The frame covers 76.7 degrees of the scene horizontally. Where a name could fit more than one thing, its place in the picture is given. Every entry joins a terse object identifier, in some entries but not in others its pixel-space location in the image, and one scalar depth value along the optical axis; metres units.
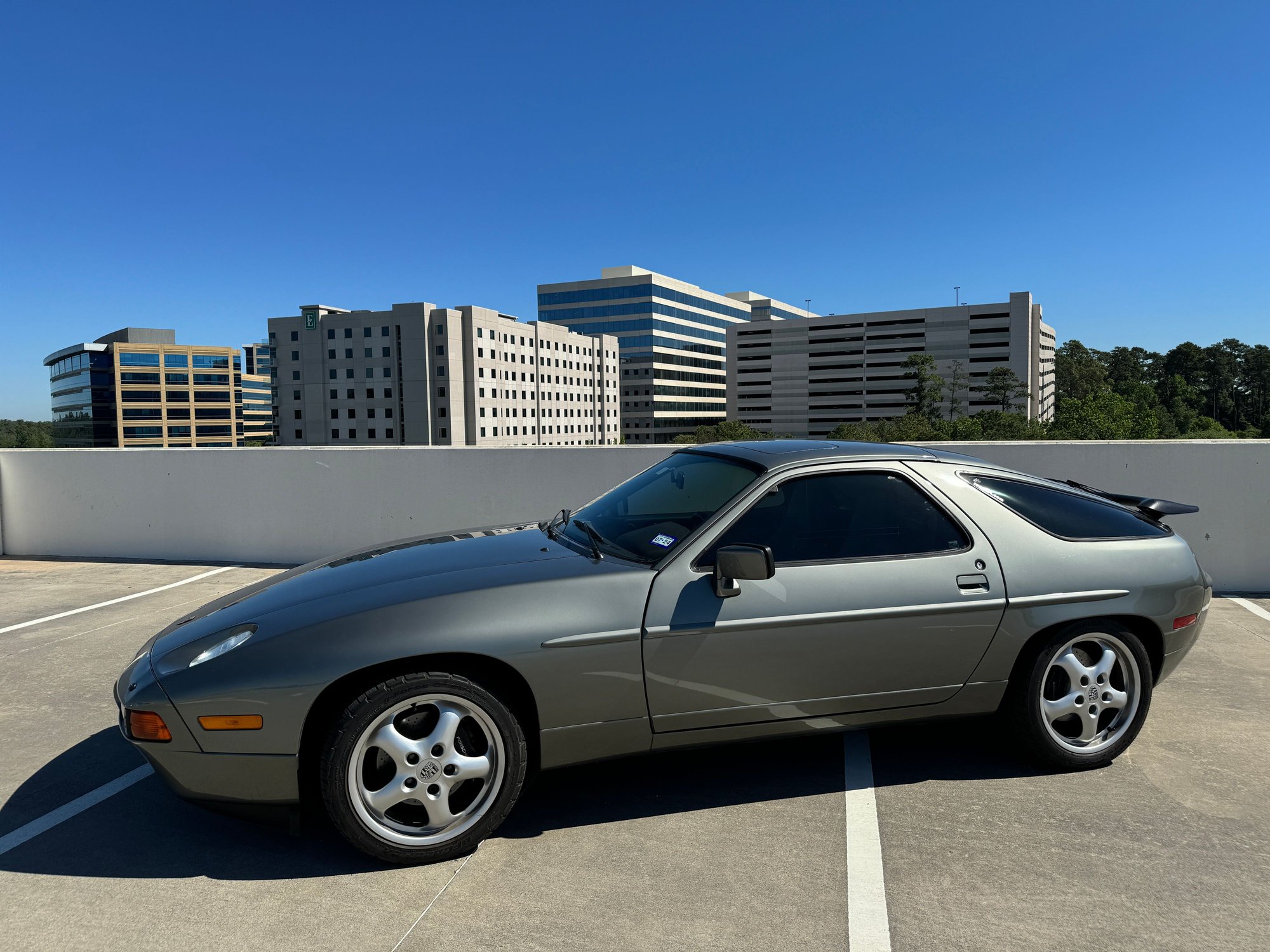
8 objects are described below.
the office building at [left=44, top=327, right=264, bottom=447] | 147.88
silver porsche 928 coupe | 2.72
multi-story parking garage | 135.62
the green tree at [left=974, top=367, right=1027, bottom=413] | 124.00
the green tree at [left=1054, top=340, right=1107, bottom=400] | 152.62
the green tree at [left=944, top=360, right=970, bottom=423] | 132.62
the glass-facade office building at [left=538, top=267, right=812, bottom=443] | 156.25
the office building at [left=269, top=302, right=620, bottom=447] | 129.88
